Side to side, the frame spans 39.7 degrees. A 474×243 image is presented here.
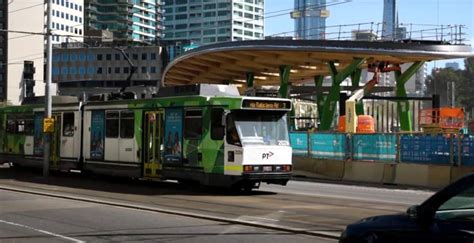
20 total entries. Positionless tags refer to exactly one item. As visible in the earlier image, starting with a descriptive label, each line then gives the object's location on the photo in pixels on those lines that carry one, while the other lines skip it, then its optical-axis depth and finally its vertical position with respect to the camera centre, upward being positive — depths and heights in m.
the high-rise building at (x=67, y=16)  143.88 +24.25
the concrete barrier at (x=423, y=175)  23.45 -1.68
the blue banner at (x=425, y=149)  23.84 -0.72
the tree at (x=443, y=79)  116.95 +9.34
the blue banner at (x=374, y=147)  25.73 -0.72
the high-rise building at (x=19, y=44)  133.88 +16.69
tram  18.28 -0.34
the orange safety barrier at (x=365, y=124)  38.53 +0.28
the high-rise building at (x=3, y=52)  132.88 +14.82
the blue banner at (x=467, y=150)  23.02 -0.71
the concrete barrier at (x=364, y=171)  25.90 -1.72
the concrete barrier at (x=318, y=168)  27.77 -1.74
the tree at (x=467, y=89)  114.19 +7.36
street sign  25.39 -0.01
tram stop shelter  44.91 +5.61
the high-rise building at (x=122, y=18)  127.25 +22.98
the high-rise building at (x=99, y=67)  143.38 +13.13
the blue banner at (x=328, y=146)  27.91 -0.76
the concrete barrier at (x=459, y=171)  22.75 -1.42
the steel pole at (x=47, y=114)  25.92 +0.42
